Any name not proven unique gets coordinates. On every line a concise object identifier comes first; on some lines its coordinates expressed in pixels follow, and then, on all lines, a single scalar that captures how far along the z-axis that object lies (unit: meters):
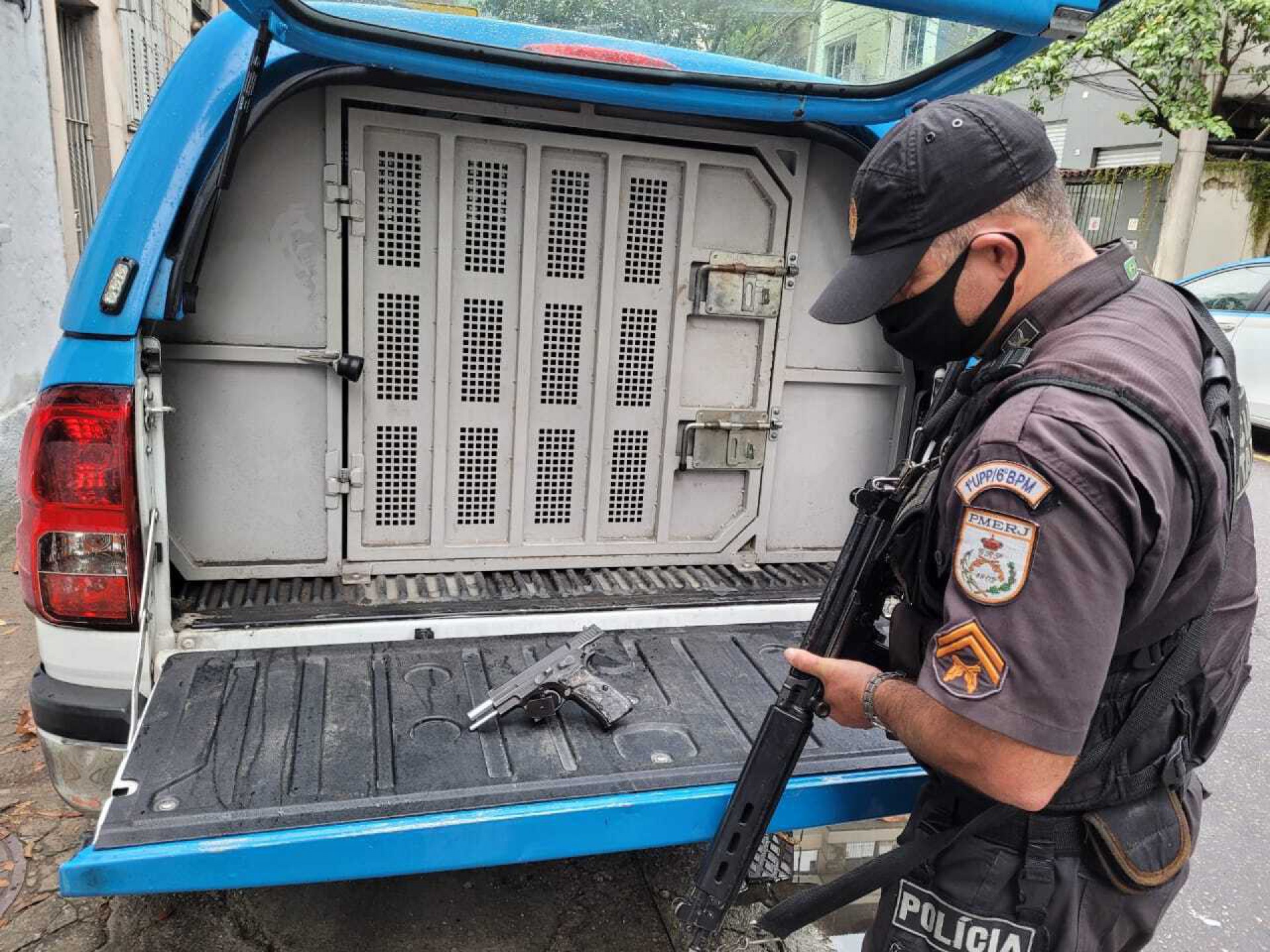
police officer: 1.27
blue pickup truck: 1.98
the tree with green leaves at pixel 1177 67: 12.76
